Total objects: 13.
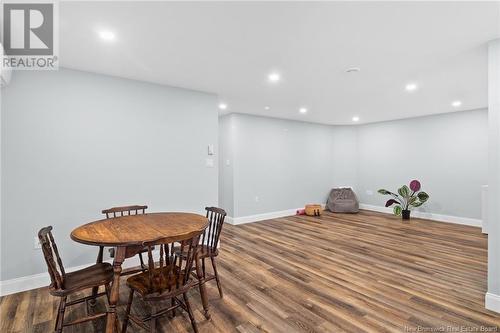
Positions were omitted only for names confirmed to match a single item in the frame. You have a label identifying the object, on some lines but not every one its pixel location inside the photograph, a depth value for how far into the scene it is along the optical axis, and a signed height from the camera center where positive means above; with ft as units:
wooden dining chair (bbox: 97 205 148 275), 8.95 -1.64
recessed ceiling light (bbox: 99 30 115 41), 7.13 +3.74
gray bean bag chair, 22.36 -3.20
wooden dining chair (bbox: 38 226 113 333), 5.67 -2.79
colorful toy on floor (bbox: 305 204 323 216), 21.21 -3.74
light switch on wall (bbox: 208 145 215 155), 13.01 +0.79
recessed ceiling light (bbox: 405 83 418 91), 11.90 +3.78
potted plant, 19.56 -2.72
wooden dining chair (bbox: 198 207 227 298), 7.98 -2.48
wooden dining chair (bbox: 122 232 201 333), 5.80 -2.89
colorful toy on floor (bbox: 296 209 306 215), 21.76 -4.00
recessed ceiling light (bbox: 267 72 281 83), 10.57 +3.79
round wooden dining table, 6.00 -1.77
